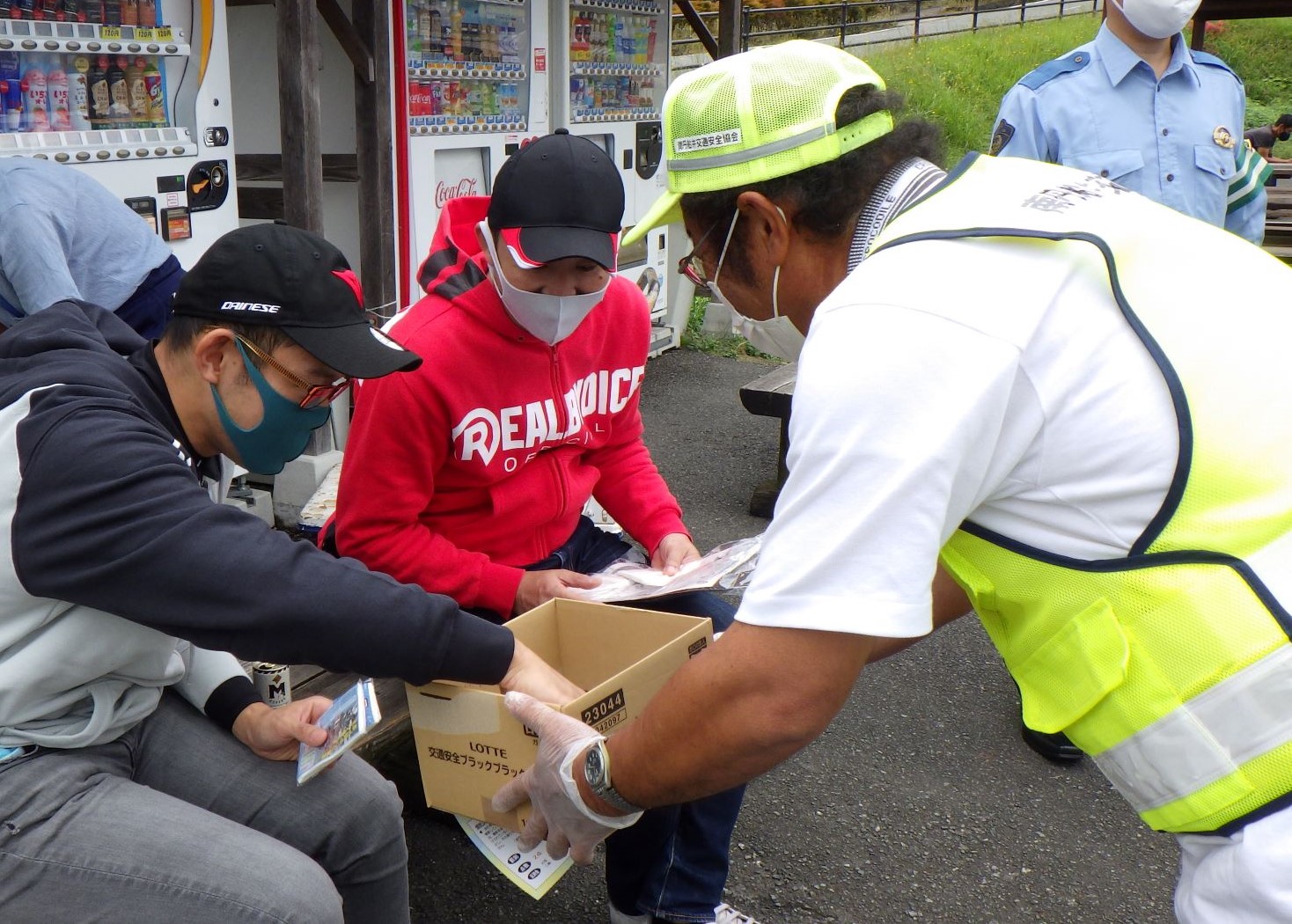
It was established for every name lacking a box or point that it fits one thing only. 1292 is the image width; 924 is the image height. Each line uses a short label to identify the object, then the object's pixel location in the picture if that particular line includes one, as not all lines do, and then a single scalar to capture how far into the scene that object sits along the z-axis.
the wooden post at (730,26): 7.92
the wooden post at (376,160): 5.17
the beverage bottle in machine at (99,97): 3.95
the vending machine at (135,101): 3.70
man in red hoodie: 2.45
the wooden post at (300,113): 4.60
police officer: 3.60
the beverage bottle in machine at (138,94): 4.06
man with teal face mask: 1.62
